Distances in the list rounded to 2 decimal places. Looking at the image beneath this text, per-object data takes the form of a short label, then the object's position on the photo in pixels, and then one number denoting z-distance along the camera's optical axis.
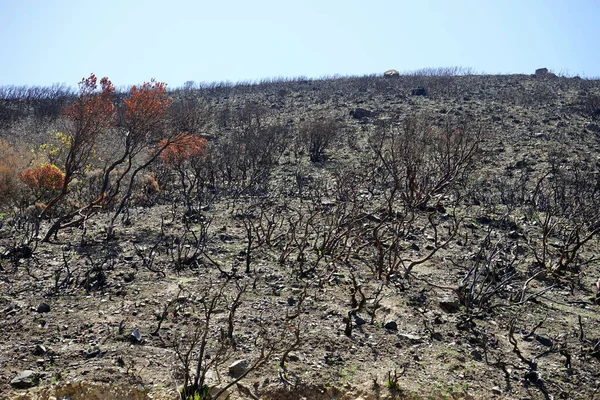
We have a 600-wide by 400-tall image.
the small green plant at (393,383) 3.61
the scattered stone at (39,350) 3.84
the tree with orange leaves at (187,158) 12.50
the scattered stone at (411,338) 4.32
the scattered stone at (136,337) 4.07
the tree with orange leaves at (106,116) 9.29
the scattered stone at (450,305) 5.07
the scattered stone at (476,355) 4.10
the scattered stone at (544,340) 4.40
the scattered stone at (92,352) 3.84
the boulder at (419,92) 27.74
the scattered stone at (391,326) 4.54
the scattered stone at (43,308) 4.58
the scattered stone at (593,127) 18.52
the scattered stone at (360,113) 23.08
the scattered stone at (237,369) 3.68
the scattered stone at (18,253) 5.98
